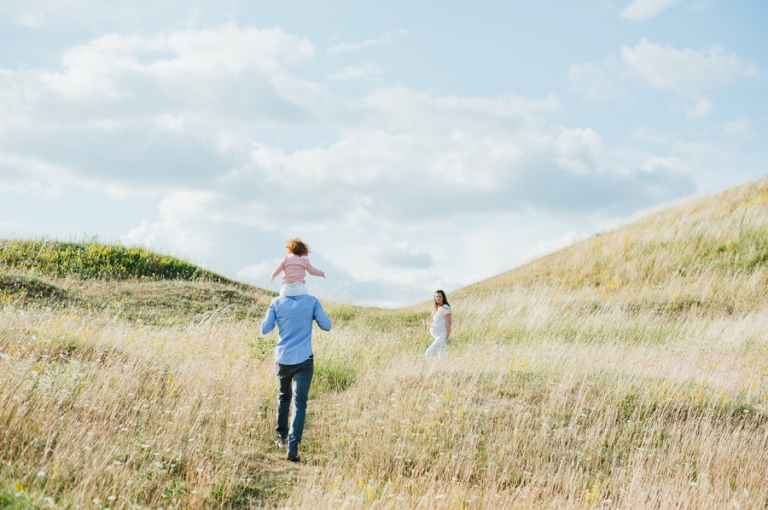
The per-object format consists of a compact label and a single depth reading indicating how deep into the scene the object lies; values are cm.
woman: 1121
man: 639
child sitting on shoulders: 655
